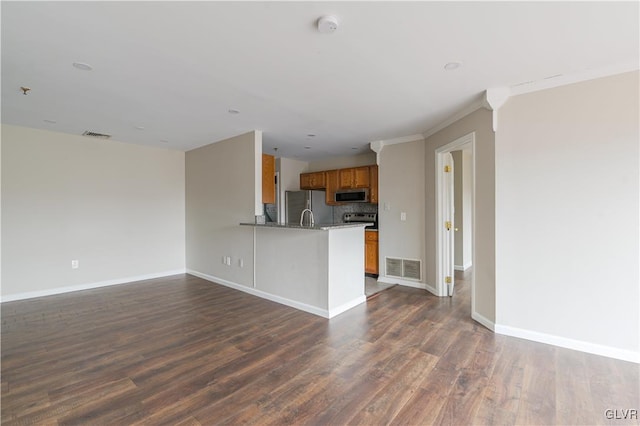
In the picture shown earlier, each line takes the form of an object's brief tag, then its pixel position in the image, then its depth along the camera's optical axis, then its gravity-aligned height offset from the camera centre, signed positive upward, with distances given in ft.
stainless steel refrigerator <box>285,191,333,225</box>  20.03 +0.43
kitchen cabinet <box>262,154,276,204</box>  14.88 +1.79
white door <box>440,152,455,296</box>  13.42 -0.55
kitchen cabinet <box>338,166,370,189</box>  18.24 +2.30
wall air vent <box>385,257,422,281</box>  15.06 -3.18
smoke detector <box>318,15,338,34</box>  5.71 +3.94
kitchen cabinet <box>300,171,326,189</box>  20.46 +2.38
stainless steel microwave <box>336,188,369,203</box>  18.24 +1.08
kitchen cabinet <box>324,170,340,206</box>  19.61 +1.87
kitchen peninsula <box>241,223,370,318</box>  11.23 -2.37
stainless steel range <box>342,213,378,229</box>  19.17 -0.39
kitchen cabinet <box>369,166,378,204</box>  17.67 +1.74
